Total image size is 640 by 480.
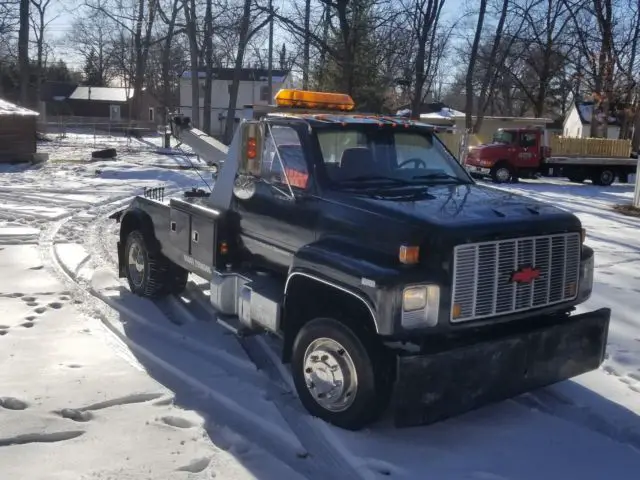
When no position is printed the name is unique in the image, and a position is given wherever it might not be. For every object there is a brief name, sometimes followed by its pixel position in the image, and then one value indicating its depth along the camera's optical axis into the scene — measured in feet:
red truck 86.43
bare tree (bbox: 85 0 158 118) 132.57
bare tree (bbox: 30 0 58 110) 181.88
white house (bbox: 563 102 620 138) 191.86
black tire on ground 93.45
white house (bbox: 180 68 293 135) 214.90
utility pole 101.24
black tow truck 14.10
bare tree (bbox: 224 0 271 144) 107.86
